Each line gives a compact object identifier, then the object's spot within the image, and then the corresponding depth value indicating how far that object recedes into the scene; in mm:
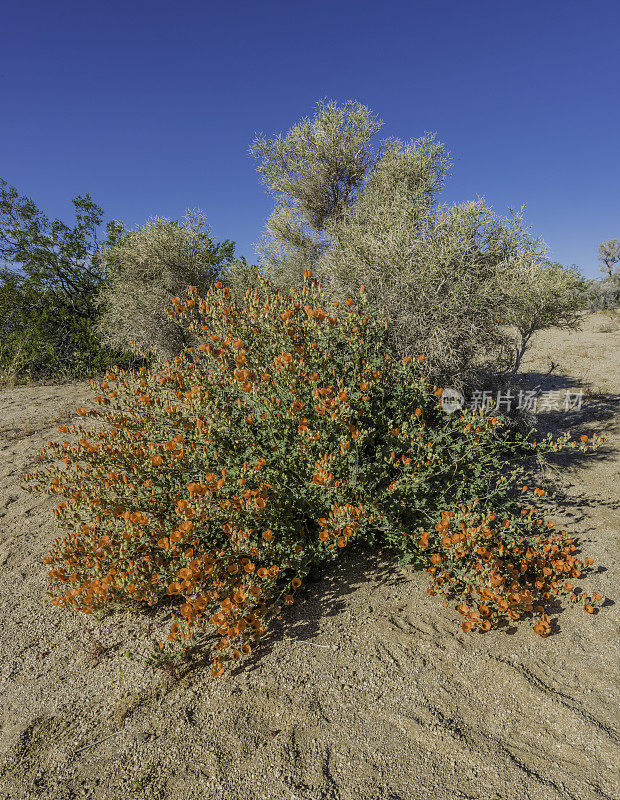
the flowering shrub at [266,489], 2611
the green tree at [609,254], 34788
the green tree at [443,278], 5500
